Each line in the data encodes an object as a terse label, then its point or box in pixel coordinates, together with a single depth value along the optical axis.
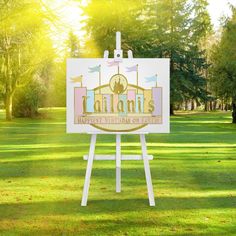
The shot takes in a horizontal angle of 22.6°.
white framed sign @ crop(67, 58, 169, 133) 9.33
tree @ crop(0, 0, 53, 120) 45.62
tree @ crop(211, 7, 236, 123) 45.19
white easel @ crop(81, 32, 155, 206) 9.12
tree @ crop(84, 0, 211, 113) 64.79
